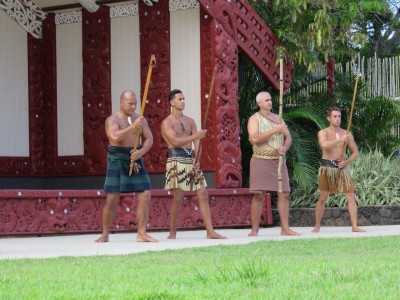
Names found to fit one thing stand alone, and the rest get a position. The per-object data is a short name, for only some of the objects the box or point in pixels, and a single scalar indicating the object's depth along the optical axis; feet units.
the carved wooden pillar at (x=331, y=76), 55.51
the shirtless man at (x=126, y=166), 37.68
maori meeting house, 49.19
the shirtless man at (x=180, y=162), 39.50
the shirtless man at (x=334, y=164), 44.04
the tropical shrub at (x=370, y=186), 51.34
